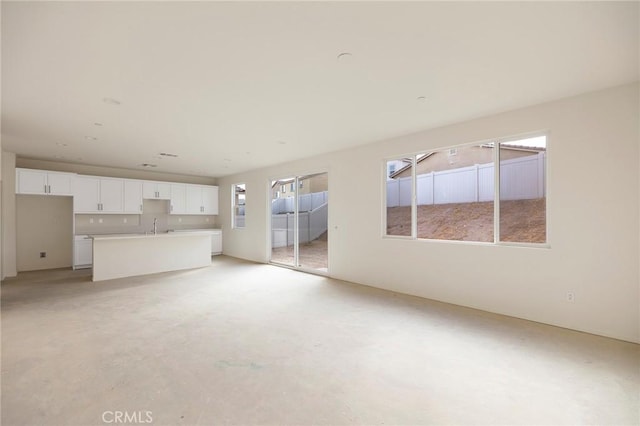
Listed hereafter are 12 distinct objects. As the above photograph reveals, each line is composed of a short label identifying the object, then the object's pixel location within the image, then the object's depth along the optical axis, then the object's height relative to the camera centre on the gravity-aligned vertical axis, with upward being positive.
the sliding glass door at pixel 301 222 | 6.41 -0.20
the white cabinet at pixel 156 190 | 7.80 +0.67
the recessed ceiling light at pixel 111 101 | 3.22 +1.31
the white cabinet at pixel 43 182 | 5.99 +0.71
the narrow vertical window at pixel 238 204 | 8.47 +0.29
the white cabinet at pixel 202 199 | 8.69 +0.46
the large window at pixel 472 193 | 3.59 +0.30
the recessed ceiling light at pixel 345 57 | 2.33 +1.32
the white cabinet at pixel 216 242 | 9.04 -0.91
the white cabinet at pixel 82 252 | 6.70 -0.91
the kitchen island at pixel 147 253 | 5.62 -0.88
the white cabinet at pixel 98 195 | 6.80 +0.48
